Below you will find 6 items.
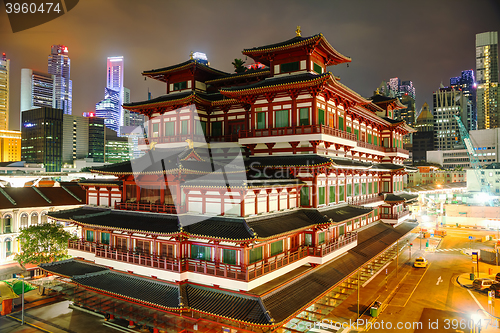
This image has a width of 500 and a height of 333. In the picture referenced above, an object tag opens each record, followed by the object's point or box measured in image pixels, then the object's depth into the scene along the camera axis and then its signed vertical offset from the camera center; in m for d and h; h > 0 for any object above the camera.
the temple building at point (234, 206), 24.27 -3.17
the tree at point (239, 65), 50.59 +17.18
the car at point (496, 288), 38.97 -14.46
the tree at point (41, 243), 38.53 -8.56
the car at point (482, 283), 40.97 -14.50
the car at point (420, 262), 50.83 -14.43
